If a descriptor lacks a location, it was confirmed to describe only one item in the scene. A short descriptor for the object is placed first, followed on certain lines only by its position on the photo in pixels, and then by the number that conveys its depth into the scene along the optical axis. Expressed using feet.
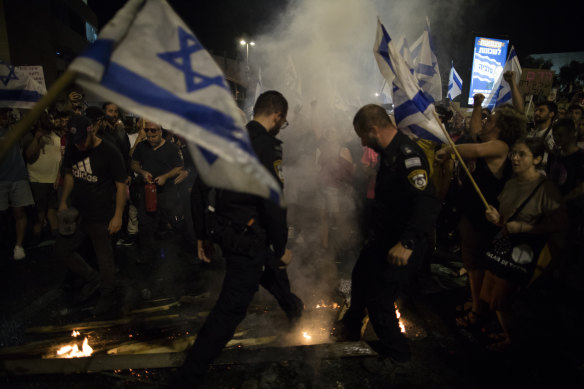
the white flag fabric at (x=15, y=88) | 13.42
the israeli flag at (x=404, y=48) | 17.49
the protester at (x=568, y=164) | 14.62
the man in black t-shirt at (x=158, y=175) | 17.79
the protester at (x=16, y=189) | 16.91
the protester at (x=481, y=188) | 11.19
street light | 96.15
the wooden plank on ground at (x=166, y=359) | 9.07
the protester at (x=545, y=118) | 16.87
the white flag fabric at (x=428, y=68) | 16.94
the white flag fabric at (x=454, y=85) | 31.55
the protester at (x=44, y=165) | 18.76
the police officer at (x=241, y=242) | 8.25
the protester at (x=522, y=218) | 10.03
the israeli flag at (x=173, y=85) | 4.63
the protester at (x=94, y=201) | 12.22
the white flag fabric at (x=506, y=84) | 20.29
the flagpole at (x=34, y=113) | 4.17
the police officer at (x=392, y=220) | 8.61
